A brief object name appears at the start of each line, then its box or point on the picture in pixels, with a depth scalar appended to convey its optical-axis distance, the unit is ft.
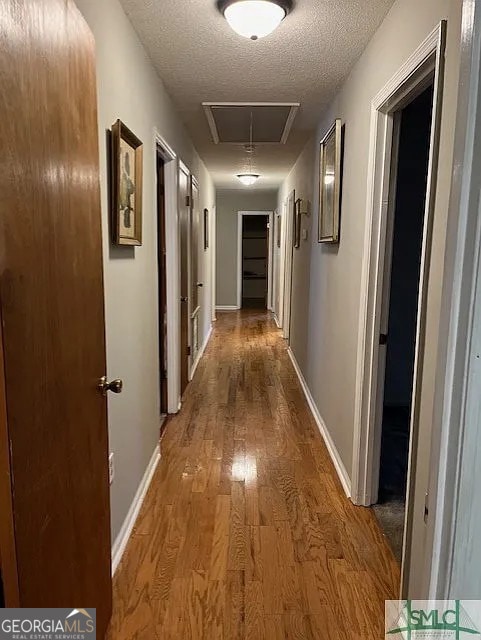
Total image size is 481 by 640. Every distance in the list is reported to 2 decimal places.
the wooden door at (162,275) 10.71
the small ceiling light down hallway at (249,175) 15.30
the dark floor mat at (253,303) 32.37
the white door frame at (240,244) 29.22
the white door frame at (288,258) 18.72
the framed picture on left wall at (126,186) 5.89
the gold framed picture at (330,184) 8.97
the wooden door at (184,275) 12.22
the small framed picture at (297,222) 15.60
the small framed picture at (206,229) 19.54
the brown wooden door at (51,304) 2.74
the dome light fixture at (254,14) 5.90
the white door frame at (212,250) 22.75
